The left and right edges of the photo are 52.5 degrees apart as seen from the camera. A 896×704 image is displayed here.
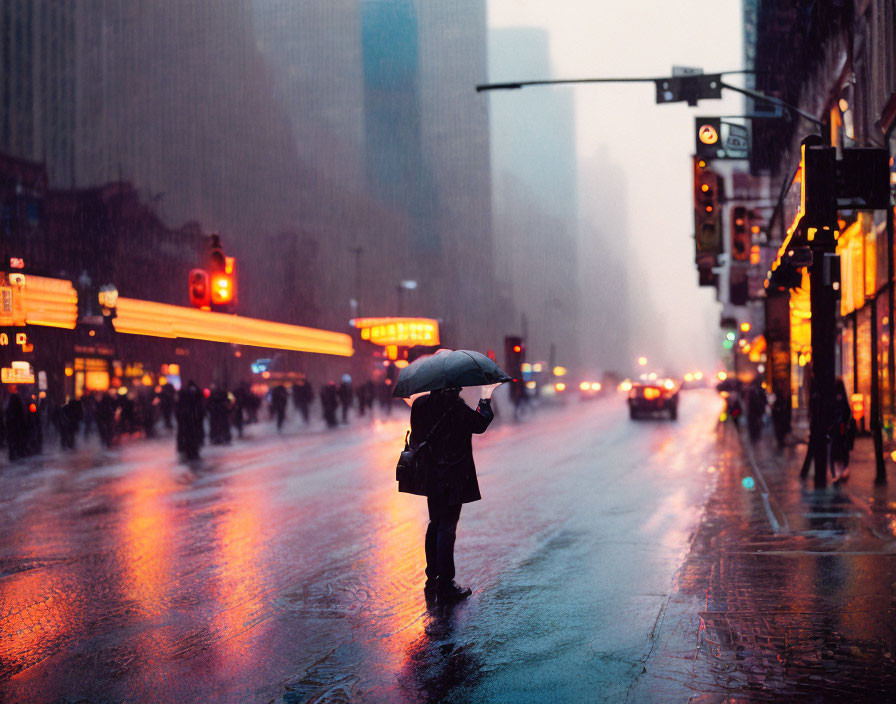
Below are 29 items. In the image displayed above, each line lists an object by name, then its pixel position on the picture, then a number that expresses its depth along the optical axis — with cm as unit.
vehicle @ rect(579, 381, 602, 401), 9281
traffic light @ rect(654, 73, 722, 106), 1460
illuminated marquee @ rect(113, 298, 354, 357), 2996
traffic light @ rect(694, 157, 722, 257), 2283
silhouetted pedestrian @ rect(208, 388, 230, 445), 2772
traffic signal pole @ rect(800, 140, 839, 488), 1300
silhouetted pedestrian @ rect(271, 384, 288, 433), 3570
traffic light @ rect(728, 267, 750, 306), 3888
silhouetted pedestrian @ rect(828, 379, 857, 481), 1435
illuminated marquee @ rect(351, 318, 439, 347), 5900
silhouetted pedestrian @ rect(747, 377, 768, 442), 2605
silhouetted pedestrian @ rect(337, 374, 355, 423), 4123
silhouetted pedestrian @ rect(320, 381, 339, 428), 3819
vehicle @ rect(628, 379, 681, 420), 3947
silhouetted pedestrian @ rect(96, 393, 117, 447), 2756
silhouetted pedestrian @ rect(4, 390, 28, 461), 2250
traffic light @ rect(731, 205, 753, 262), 2562
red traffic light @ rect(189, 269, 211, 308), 1925
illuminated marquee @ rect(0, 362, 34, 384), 2652
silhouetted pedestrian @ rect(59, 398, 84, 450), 2641
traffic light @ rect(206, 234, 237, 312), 1939
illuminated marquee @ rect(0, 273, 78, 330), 2466
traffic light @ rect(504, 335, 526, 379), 3034
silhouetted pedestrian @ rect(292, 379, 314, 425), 3991
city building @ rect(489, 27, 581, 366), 17862
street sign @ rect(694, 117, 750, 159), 1909
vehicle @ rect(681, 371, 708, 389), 15388
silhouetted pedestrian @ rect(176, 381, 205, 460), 2209
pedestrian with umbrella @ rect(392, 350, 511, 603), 692
